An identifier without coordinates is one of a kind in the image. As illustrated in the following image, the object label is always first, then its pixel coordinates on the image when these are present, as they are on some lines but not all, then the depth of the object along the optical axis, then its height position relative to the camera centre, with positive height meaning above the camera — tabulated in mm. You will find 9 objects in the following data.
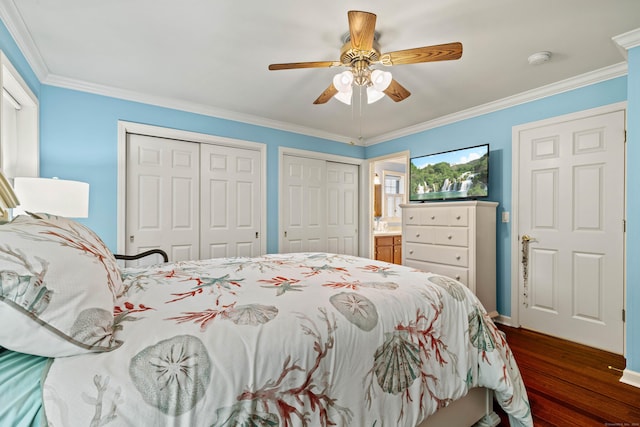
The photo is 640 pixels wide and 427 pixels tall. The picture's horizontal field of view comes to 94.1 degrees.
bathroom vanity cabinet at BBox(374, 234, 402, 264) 5227 -625
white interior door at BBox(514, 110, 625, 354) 2570 -121
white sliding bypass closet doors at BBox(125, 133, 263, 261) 3176 +170
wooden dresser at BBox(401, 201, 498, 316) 3053 -312
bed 692 -396
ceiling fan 1692 +997
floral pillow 676 -210
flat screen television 3314 +475
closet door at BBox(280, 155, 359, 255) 4160 +117
